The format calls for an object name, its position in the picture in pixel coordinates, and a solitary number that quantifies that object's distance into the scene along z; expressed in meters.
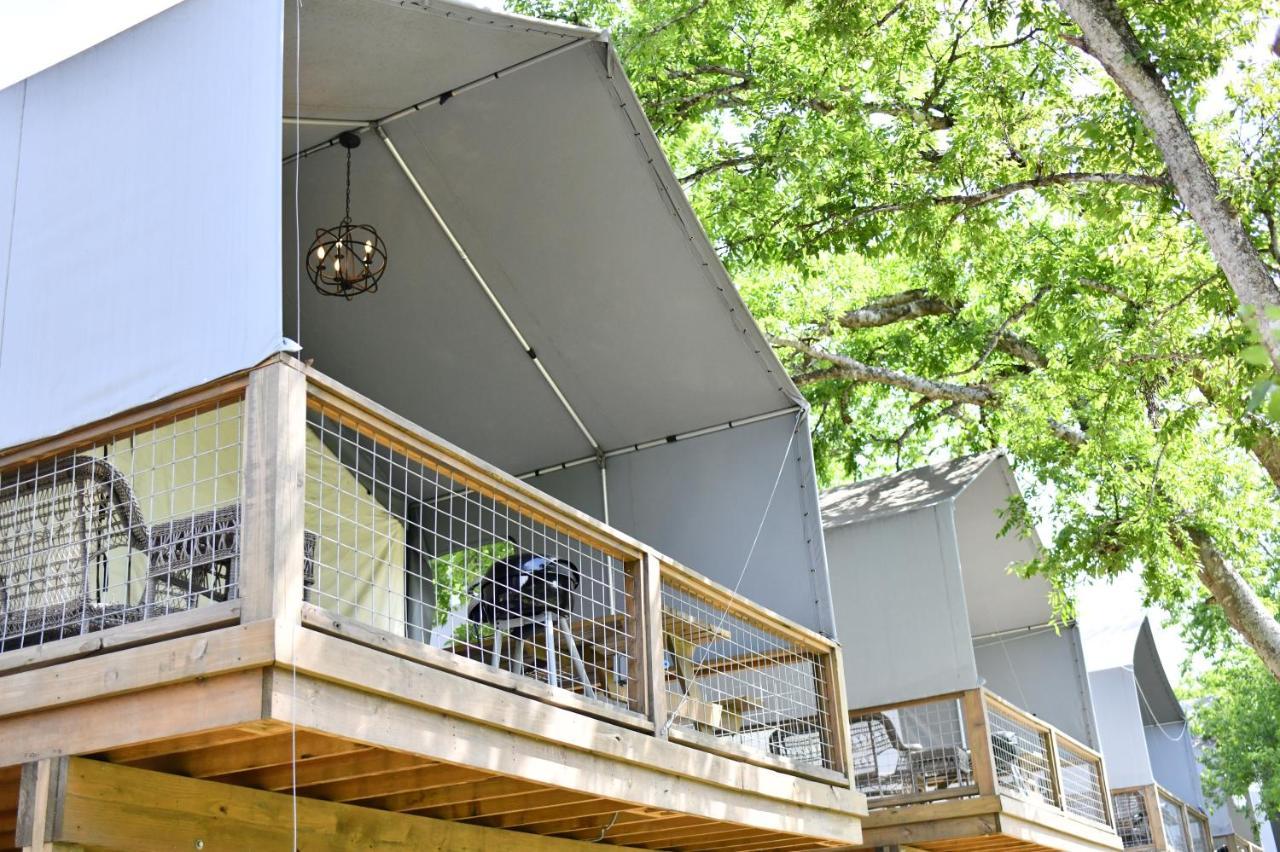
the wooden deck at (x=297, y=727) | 3.90
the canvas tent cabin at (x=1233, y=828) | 18.98
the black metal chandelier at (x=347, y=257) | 7.55
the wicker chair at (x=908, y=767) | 9.74
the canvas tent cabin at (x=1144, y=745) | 13.94
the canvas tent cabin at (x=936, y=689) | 9.45
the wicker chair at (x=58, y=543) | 4.43
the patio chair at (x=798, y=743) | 7.68
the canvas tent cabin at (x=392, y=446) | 4.13
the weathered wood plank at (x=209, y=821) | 4.09
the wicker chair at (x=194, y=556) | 4.12
